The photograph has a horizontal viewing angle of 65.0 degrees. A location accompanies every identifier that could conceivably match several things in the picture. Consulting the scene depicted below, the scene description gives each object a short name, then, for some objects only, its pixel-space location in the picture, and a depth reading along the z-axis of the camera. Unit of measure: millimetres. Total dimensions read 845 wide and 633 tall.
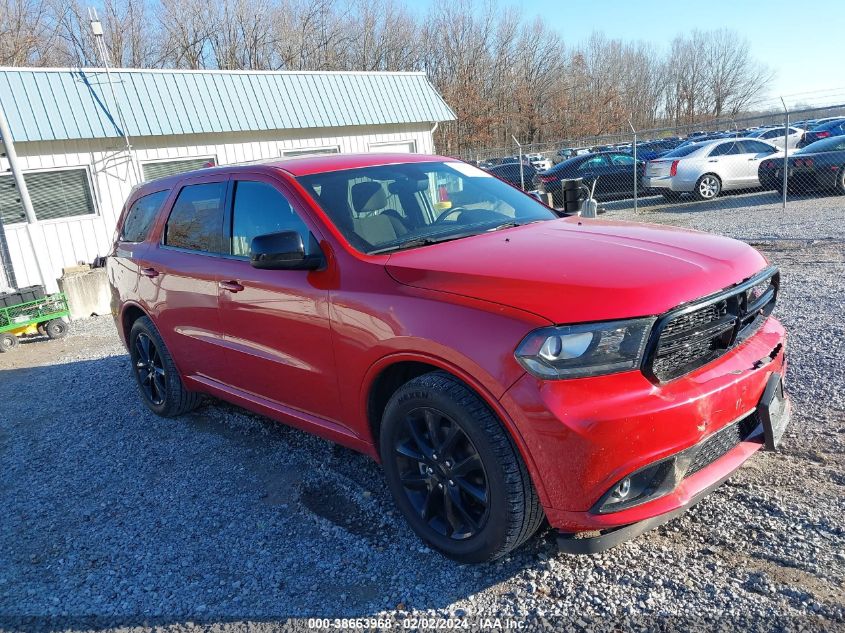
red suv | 2463
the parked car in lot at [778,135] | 25016
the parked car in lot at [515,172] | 20156
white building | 11117
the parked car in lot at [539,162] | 28422
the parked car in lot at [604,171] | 18406
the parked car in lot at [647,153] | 20562
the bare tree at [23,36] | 29047
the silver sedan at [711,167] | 16312
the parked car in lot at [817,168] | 14742
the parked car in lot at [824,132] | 24469
